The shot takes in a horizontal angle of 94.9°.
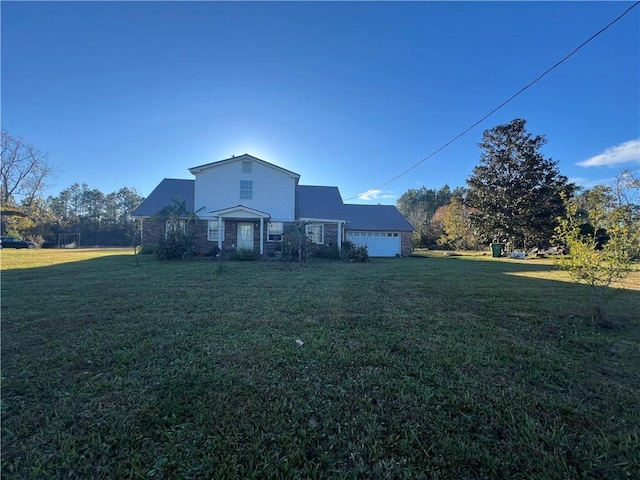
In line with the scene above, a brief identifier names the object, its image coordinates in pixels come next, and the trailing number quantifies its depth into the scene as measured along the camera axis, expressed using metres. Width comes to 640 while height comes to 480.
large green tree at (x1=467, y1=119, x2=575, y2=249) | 24.69
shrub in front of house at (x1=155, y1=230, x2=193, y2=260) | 14.95
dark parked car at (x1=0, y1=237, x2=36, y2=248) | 30.67
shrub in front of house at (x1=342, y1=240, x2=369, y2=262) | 16.59
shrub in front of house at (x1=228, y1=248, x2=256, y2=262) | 15.81
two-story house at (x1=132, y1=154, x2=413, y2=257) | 18.89
